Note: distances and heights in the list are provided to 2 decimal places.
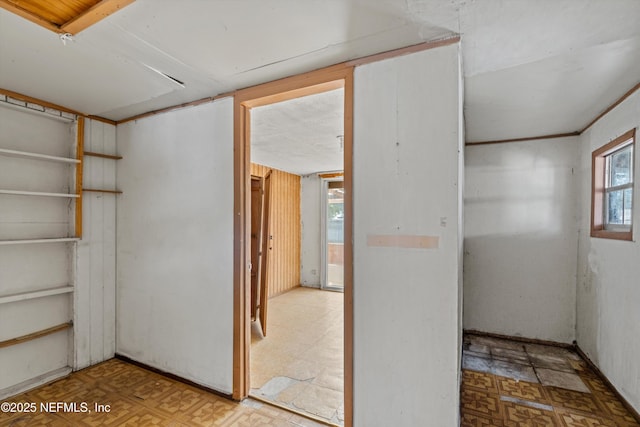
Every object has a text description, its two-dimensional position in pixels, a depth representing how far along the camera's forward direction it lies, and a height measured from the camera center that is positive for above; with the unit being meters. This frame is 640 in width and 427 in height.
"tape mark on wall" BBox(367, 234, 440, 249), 1.67 -0.18
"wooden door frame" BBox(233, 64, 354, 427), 2.09 +0.18
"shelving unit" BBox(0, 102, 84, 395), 2.44 -0.26
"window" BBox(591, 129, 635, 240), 2.50 +0.22
